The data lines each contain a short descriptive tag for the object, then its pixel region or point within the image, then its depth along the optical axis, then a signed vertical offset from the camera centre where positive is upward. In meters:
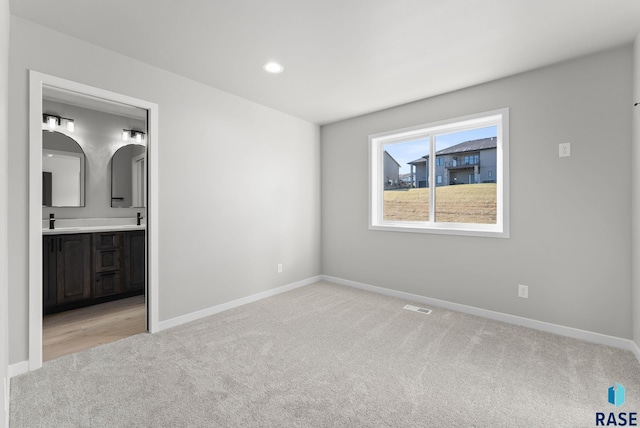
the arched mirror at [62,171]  3.56 +0.55
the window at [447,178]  3.20 +0.44
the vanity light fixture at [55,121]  3.52 +1.14
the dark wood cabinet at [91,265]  3.22 -0.59
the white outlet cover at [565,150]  2.66 +0.58
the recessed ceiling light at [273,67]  2.75 +1.39
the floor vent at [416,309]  3.34 -1.08
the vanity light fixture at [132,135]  4.19 +1.15
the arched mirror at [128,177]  4.13 +0.55
